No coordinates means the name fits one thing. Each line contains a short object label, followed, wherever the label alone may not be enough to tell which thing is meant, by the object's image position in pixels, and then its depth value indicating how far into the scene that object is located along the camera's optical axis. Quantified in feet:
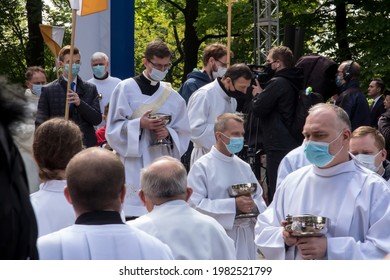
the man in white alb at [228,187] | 42.63
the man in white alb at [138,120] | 51.42
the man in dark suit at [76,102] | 55.38
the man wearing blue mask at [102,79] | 68.32
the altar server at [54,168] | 28.77
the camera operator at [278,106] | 58.43
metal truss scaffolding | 108.78
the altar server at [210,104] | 57.54
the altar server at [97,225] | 22.71
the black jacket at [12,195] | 14.55
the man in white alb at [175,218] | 28.21
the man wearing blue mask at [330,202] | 30.09
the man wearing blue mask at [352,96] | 64.77
